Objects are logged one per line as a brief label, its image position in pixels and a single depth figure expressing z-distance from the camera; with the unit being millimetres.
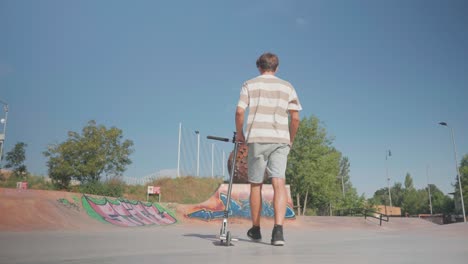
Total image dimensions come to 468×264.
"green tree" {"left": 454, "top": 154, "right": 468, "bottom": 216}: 55528
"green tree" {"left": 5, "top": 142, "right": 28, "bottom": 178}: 32875
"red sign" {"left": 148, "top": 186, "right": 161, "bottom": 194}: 24711
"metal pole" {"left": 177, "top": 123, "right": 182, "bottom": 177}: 31788
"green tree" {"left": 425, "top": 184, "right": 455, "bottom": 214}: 76538
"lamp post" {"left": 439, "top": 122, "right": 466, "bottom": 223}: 33128
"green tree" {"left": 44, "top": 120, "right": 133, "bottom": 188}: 27094
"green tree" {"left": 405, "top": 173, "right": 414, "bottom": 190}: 98156
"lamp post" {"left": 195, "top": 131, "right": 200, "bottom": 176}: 36856
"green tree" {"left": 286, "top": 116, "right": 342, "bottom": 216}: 37469
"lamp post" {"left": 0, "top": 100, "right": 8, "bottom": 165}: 23309
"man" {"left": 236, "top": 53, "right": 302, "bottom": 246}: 3467
